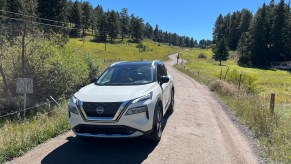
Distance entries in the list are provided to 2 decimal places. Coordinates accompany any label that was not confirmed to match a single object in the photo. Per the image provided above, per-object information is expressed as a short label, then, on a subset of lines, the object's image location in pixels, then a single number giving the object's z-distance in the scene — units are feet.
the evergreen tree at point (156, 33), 430.82
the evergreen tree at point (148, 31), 417.34
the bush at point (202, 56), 260.07
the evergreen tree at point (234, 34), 290.13
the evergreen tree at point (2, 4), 109.40
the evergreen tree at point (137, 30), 298.02
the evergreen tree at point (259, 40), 196.77
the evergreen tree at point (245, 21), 282.39
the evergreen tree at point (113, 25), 253.56
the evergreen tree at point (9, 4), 105.58
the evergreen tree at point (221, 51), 205.66
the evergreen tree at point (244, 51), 201.79
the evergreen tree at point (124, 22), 299.17
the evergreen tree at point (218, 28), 328.43
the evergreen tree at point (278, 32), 208.39
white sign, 19.12
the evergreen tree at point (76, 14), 215.41
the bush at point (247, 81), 58.50
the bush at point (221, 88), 38.40
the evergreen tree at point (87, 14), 255.37
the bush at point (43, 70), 27.43
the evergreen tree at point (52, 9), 118.79
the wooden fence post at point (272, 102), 24.04
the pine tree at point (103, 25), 245.80
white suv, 14.31
